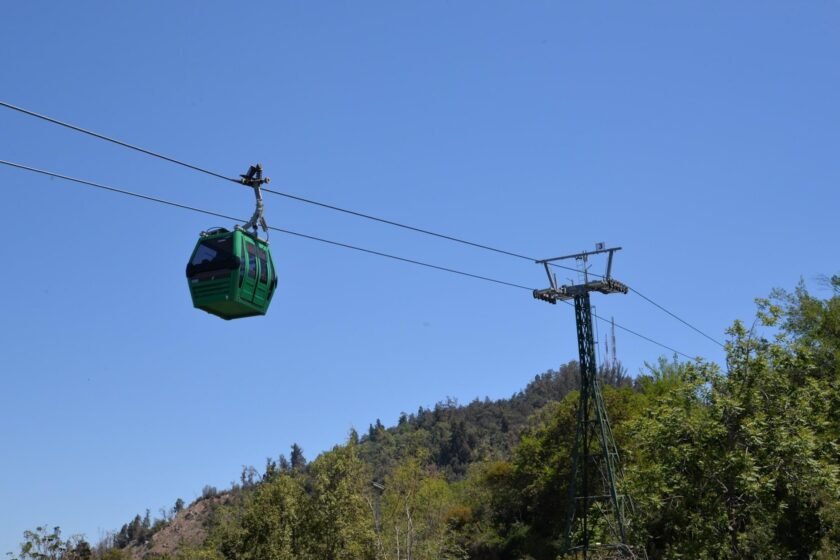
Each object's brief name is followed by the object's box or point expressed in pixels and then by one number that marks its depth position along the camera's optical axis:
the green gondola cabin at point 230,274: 17.11
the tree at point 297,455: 142.93
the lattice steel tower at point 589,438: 33.94
